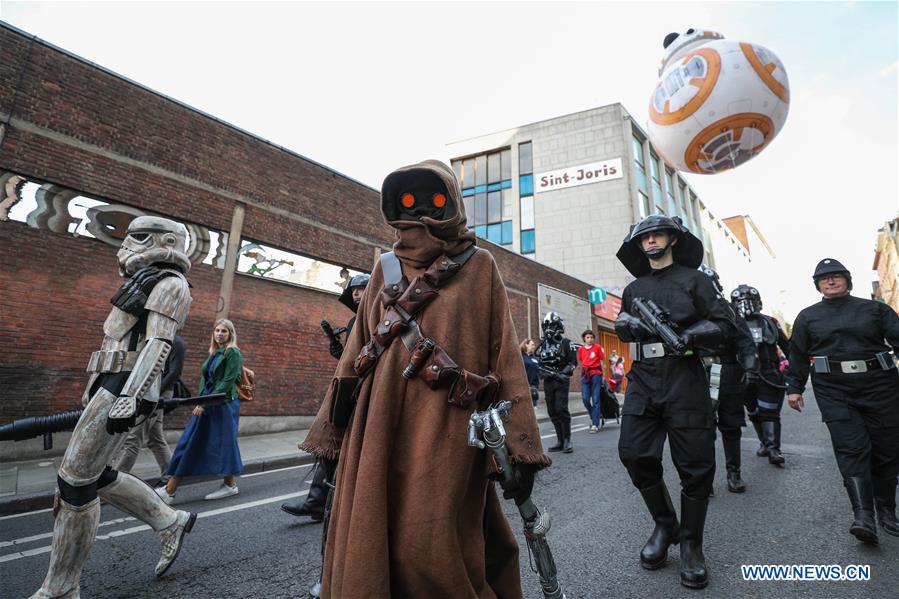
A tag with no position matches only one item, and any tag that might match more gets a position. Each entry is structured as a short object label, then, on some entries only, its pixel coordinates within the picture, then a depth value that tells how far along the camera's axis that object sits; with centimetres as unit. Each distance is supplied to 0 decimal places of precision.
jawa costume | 153
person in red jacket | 923
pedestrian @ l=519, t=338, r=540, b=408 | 1077
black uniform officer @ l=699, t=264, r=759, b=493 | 465
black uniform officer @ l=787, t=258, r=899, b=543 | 347
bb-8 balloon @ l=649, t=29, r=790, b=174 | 568
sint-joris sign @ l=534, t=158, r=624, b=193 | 2950
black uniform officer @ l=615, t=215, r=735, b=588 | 281
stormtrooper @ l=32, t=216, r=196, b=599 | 243
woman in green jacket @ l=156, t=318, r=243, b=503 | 485
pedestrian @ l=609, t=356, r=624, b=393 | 1632
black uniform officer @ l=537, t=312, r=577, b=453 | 741
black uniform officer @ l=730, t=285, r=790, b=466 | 586
